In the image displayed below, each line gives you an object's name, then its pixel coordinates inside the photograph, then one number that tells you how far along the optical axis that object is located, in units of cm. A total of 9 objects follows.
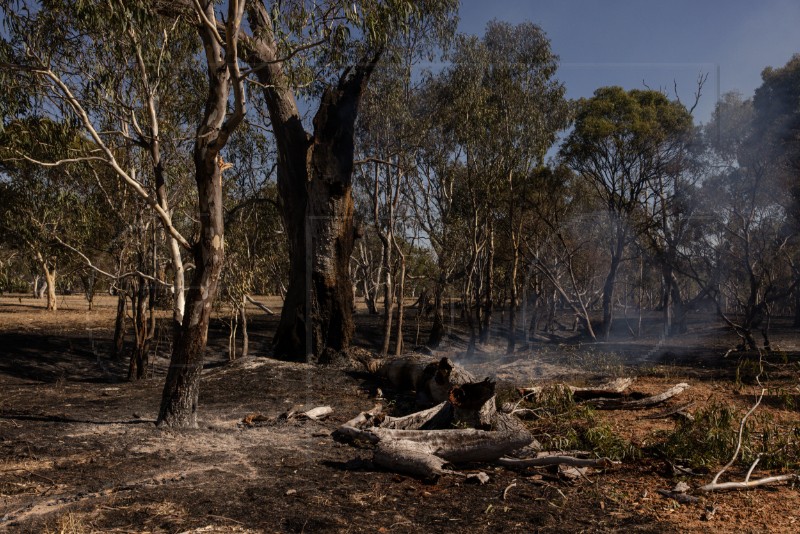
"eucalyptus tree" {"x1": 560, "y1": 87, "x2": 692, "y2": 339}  2202
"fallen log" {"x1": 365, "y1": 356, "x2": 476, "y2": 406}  786
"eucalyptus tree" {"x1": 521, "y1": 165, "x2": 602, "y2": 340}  2489
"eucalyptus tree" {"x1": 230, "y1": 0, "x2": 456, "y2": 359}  1168
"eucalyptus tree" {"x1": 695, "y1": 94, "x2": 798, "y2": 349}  1889
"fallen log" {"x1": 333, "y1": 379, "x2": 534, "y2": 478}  523
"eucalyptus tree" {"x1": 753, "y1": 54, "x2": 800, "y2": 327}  1764
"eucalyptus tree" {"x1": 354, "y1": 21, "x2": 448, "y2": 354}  1920
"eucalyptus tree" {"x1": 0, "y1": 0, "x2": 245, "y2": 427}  675
